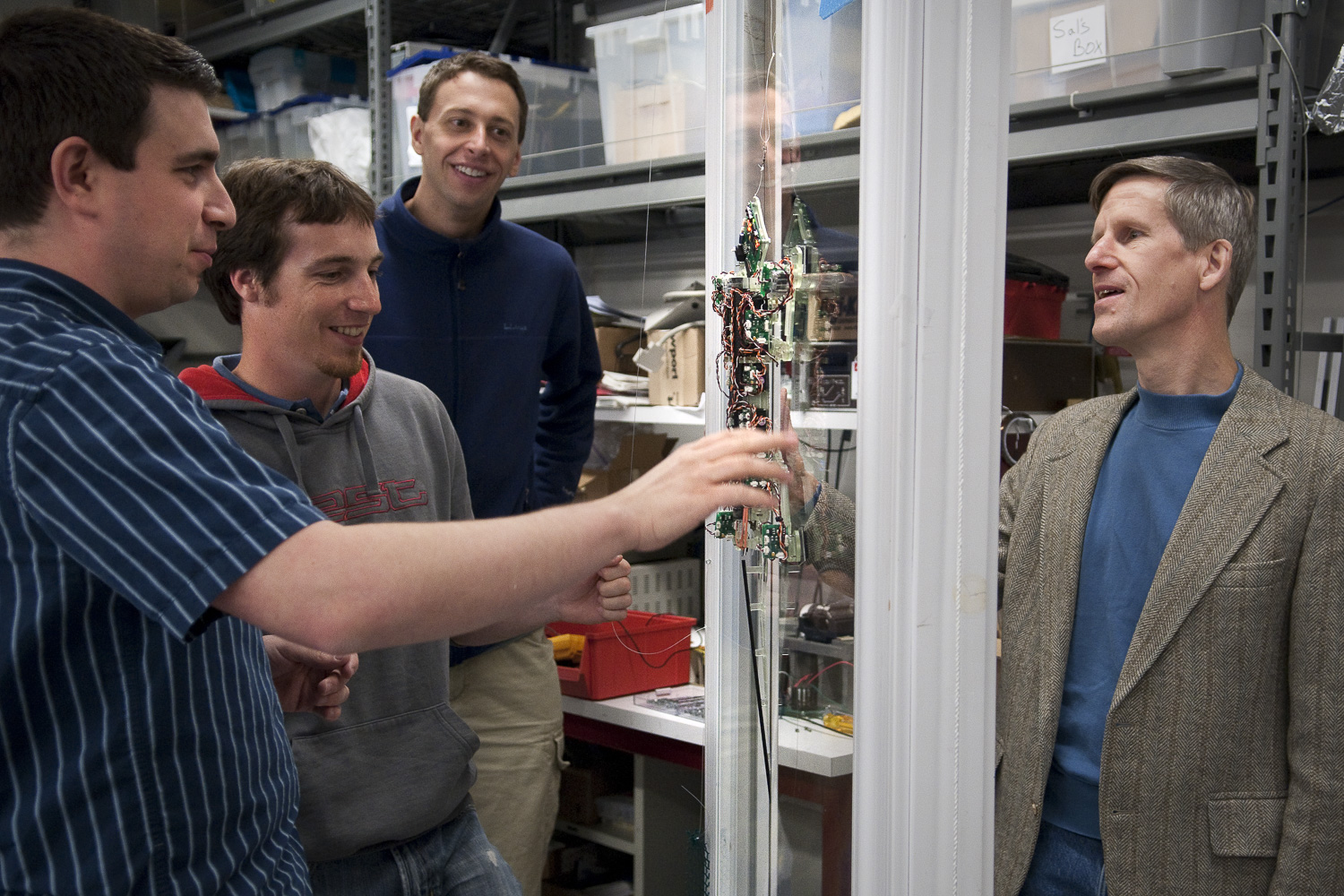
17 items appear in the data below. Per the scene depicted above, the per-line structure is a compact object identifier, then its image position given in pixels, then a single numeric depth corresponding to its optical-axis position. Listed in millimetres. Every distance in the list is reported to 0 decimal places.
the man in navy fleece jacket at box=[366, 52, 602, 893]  1665
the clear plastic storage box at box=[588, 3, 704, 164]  2193
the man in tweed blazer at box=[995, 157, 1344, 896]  1027
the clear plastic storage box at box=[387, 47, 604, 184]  2479
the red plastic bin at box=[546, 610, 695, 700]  2104
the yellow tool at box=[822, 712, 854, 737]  736
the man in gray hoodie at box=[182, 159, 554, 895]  1067
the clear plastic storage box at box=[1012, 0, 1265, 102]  1511
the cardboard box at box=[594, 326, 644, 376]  2434
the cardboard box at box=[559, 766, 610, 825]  2299
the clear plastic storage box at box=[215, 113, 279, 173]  3051
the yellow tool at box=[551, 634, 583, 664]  2264
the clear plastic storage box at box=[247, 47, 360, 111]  3061
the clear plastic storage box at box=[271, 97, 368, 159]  2865
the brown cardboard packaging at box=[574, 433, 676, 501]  2430
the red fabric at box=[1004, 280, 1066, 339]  1889
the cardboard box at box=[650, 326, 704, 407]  2213
